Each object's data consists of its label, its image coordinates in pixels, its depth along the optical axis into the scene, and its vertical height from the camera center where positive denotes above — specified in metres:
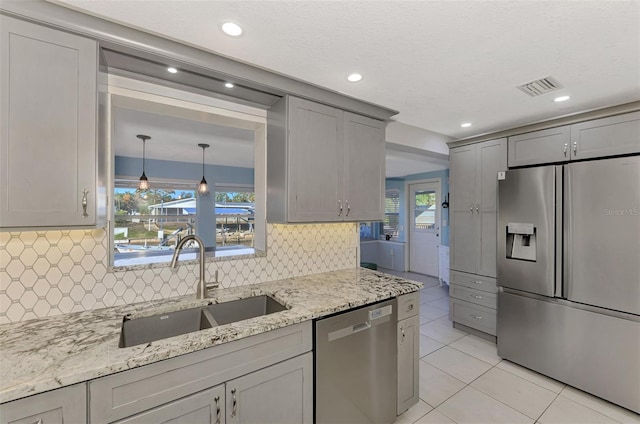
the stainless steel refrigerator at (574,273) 2.15 -0.53
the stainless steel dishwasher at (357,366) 1.64 -0.98
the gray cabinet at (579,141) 2.24 +0.65
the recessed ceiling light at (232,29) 1.40 +0.96
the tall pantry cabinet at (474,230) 3.12 -0.21
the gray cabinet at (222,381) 1.10 -0.77
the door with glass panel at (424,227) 6.18 -0.33
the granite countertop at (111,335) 1.00 -0.58
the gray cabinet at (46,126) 1.20 +0.40
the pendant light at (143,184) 4.12 +0.43
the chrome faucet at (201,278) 1.79 -0.43
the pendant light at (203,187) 4.96 +0.46
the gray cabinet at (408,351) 2.02 -1.04
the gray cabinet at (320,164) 2.03 +0.39
